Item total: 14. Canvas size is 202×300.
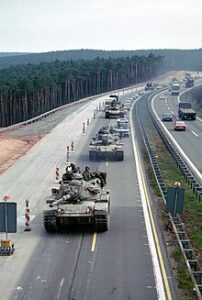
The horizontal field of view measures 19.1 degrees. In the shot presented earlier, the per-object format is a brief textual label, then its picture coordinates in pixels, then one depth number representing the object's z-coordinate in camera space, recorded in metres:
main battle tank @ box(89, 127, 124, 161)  50.22
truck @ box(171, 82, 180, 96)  154.75
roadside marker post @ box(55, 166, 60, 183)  40.88
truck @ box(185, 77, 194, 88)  179.62
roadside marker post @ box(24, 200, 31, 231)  28.12
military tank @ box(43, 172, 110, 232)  26.97
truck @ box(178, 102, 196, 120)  92.44
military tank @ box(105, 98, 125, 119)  93.31
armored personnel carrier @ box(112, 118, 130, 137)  68.25
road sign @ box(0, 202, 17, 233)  22.70
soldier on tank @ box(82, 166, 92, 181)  31.08
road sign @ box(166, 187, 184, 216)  26.34
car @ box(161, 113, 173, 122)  89.94
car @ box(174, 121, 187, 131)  77.06
